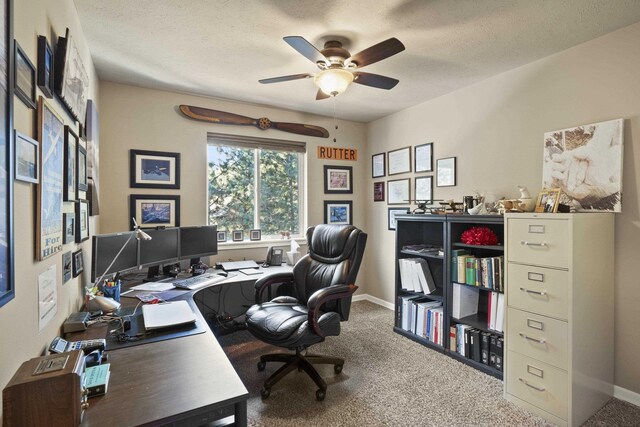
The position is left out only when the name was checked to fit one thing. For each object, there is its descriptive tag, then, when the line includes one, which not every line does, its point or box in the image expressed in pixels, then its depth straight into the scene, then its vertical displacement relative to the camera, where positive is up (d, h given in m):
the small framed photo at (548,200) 2.06 +0.07
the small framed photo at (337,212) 4.15 -0.01
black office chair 2.05 -0.69
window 3.53 +0.32
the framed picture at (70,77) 1.42 +0.66
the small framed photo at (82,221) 1.77 -0.05
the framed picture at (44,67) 1.18 +0.55
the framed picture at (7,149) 0.81 +0.16
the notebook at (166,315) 1.51 -0.53
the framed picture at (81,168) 1.78 +0.25
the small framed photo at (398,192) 3.77 +0.23
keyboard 2.44 -0.57
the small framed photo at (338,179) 4.15 +0.42
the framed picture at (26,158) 0.94 +0.17
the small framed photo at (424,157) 3.47 +0.59
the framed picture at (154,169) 3.03 +0.41
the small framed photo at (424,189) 3.49 +0.24
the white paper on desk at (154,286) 2.35 -0.57
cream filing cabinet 1.89 -0.65
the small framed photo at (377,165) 4.13 +0.60
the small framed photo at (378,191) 4.14 +0.26
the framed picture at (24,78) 0.94 +0.42
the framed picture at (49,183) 1.15 +0.12
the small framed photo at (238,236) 3.56 -0.27
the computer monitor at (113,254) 2.03 -0.29
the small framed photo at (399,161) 3.76 +0.61
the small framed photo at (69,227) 1.50 -0.08
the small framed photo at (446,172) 3.24 +0.40
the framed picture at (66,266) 1.49 -0.26
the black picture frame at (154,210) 3.04 +0.02
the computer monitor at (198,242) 2.96 -0.29
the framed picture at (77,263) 1.67 -0.28
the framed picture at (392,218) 3.90 -0.09
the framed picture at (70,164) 1.51 +0.24
